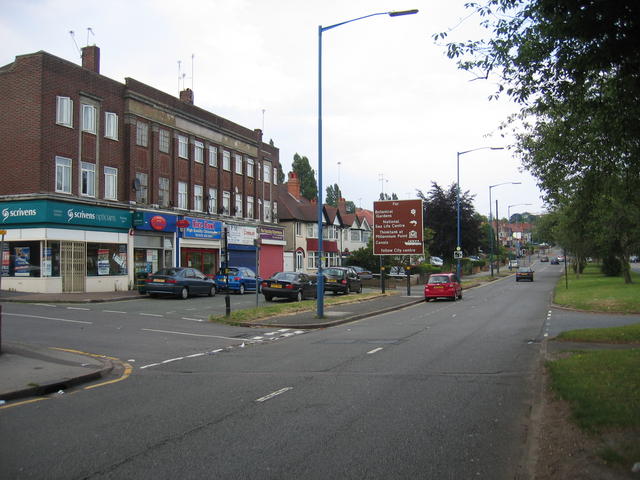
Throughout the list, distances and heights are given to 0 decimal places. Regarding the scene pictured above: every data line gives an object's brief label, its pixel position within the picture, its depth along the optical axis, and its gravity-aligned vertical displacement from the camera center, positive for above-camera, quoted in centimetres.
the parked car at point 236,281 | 3259 -145
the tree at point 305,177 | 7900 +1082
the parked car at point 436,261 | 7337 -92
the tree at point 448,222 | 6619 +368
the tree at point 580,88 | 657 +254
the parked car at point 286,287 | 2772 -154
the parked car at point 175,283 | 2678 -129
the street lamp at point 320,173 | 1981 +283
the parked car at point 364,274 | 4978 -170
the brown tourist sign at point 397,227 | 3303 +157
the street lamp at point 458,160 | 4391 +713
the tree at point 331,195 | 10328 +1080
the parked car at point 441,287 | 3127 -182
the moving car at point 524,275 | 5681 -216
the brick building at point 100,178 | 2703 +434
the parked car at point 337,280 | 3397 -152
